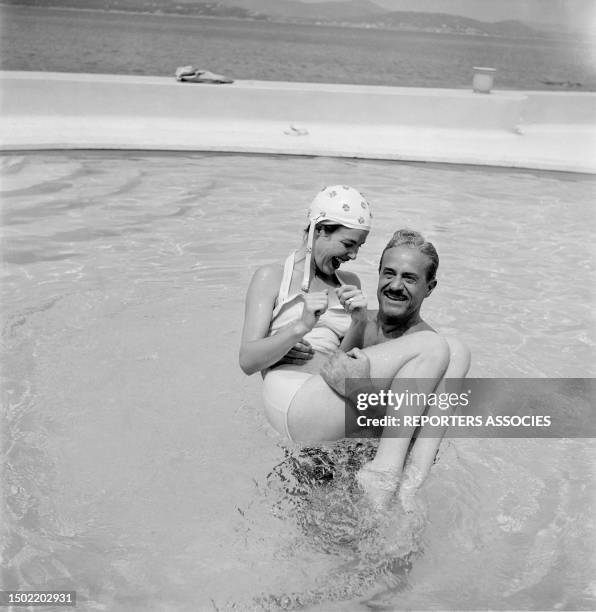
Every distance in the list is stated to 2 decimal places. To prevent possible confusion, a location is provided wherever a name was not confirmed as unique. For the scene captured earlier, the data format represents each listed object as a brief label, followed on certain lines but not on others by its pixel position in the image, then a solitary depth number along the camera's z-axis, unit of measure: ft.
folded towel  37.83
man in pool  9.93
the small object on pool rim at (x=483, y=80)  40.22
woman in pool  9.98
